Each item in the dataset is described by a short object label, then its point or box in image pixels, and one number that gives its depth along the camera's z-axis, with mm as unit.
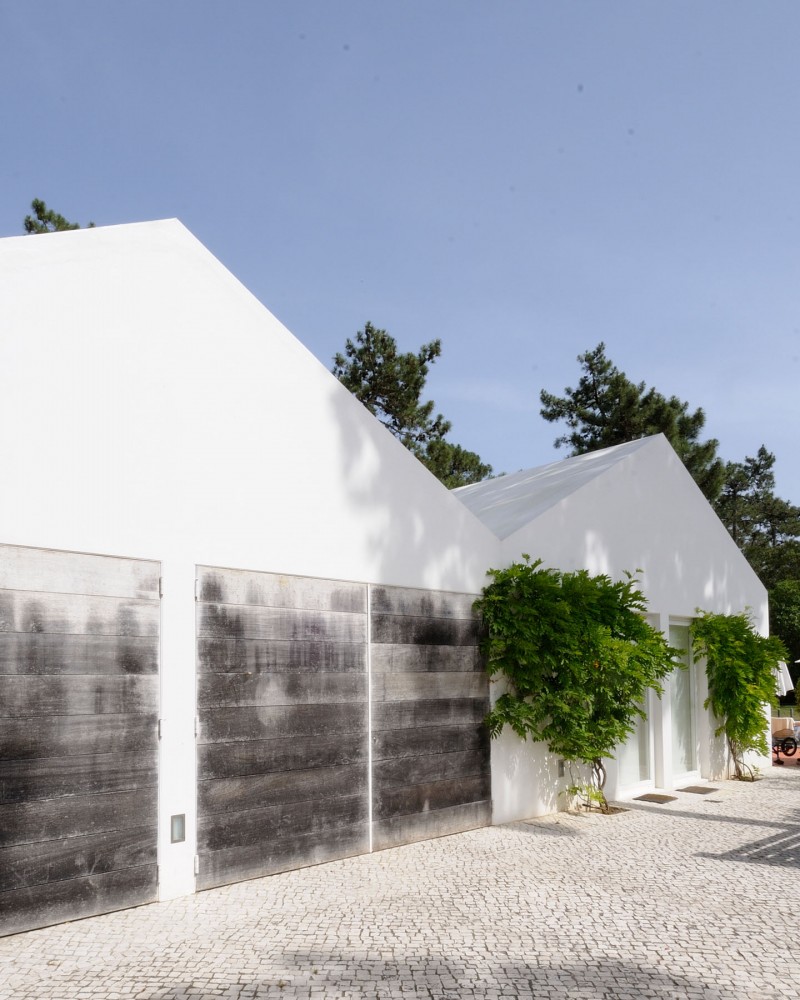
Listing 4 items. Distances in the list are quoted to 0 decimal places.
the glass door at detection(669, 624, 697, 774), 11204
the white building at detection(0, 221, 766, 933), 5129
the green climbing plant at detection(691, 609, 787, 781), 11312
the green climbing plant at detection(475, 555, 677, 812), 8102
